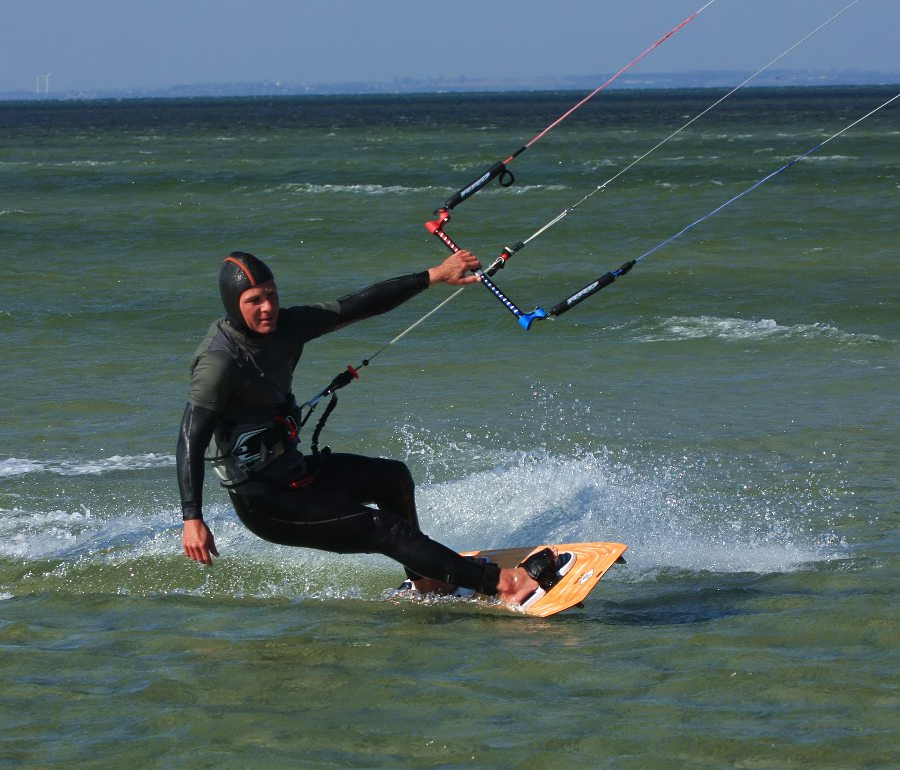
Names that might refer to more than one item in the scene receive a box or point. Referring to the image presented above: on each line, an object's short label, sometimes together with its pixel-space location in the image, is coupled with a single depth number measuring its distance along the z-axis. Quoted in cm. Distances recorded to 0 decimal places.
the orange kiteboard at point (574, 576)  1077
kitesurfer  976
